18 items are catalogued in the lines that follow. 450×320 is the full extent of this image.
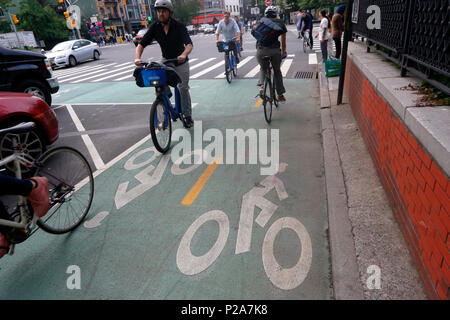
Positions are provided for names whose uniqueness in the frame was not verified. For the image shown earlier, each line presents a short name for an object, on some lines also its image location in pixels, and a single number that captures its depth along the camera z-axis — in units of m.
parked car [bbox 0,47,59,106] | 7.85
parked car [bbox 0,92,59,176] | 4.74
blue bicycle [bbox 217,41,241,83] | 10.74
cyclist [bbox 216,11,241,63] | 11.54
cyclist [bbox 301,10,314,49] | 16.45
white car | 20.23
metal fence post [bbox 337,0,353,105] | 6.27
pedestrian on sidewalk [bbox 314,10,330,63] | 11.44
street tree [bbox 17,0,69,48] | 39.75
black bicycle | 6.30
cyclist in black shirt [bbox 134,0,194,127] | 5.58
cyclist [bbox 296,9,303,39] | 17.61
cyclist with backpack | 6.29
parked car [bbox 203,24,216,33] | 60.75
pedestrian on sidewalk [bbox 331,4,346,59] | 9.97
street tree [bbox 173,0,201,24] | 84.05
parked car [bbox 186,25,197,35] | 68.34
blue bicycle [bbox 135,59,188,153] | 5.05
